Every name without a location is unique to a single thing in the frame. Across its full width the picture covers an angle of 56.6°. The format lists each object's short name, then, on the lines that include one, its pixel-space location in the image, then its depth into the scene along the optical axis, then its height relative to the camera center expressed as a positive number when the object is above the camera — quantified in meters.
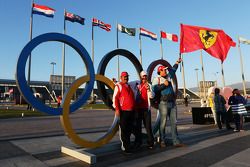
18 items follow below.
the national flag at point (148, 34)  30.28 +9.35
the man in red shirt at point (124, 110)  5.23 -0.10
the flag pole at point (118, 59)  30.26 +6.47
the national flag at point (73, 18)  24.55 +9.40
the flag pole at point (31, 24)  21.86 +7.81
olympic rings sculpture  4.66 +0.53
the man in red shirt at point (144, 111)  5.65 -0.15
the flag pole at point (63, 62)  27.44 +5.21
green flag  28.83 +9.44
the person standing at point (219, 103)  9.59 +0.03
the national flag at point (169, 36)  31.05 +9.15
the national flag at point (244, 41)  27.25 +7.34
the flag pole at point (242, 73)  28.76 +3.76
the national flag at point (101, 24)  27.30 +9.61
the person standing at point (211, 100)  11.15 +0.16
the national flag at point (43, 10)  20.82 +8.65
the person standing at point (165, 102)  5.84 +0.06
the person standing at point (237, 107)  8.64 -0.14
